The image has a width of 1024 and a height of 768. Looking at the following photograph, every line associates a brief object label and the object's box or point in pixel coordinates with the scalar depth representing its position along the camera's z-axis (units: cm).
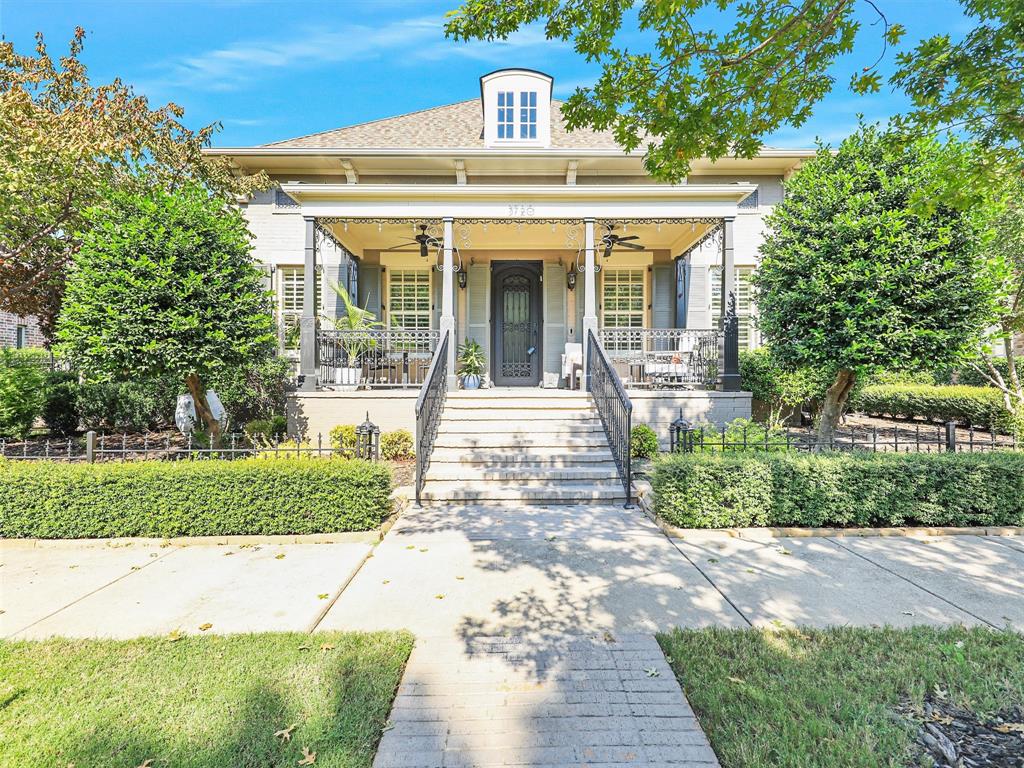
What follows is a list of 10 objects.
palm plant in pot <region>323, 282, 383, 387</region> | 917
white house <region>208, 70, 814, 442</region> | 1038
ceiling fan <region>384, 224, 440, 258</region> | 995
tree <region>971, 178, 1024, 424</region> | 822
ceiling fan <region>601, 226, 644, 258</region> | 1012
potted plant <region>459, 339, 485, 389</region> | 1039
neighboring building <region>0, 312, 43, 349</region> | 1938
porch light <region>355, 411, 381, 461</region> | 596
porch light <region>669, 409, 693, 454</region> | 617
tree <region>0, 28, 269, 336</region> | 706
